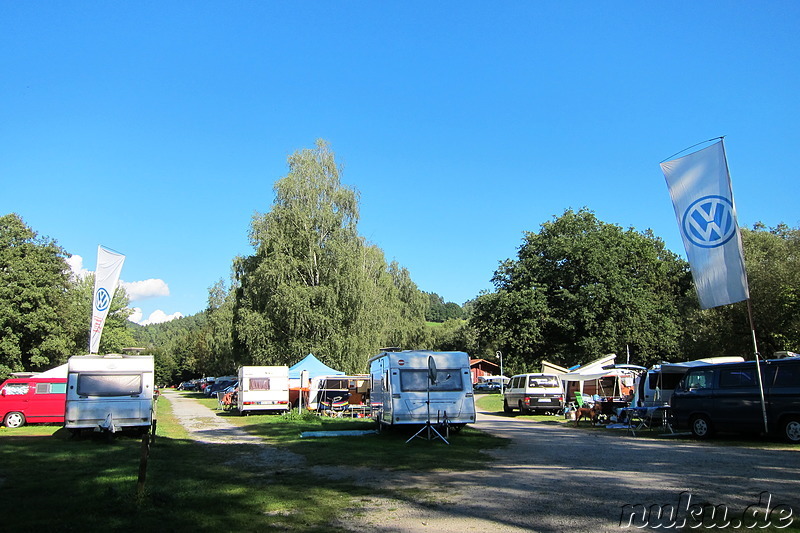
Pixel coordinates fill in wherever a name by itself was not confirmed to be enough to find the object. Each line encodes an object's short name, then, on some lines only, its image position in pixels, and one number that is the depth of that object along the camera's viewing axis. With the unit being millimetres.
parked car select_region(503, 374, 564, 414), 26094
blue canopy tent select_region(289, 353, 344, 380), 31297
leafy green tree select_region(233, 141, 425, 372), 36750
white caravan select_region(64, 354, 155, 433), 15961
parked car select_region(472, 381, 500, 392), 70500
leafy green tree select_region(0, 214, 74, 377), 37719
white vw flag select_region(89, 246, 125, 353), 21438
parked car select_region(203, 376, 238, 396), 52462
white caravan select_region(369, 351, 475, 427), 16109
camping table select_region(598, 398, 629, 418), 21031
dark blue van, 13648
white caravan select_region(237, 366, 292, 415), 27703
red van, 22531
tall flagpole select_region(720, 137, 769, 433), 13797
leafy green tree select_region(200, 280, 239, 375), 54062
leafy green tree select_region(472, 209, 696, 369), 40125
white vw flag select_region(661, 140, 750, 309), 13656
